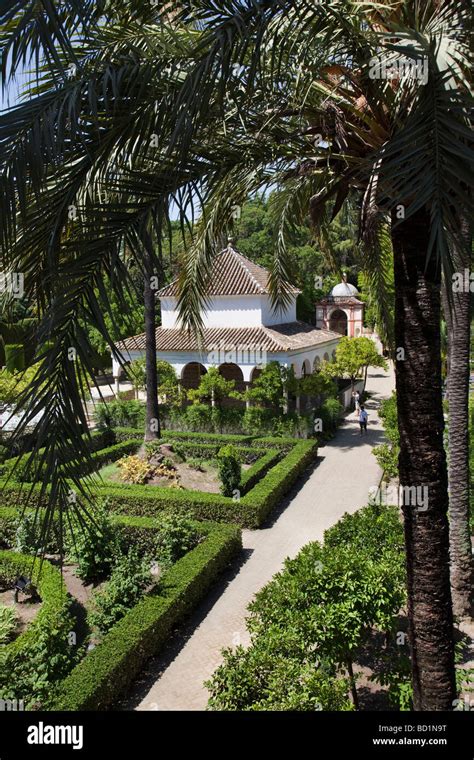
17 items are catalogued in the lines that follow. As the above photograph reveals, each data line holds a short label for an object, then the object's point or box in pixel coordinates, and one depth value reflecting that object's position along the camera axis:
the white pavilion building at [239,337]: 21.70
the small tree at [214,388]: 20.86
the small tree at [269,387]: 20.28
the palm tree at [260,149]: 3.04
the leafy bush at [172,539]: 10.70
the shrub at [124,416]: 21.42
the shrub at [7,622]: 7.34
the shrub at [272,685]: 5.20
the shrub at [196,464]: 16.83
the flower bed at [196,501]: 12.96
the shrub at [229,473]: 13.82
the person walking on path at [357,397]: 22.72
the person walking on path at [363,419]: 20.69
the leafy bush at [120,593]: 8.51
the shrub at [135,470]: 15.45
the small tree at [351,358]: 23.36
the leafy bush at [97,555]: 10.11
